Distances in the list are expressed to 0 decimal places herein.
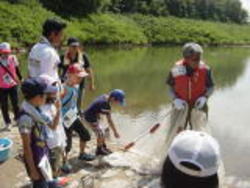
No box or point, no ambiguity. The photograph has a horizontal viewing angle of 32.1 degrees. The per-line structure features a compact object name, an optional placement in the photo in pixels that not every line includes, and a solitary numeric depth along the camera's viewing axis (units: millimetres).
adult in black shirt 6293
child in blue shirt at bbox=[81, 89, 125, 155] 5664
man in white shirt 4336
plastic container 5316
